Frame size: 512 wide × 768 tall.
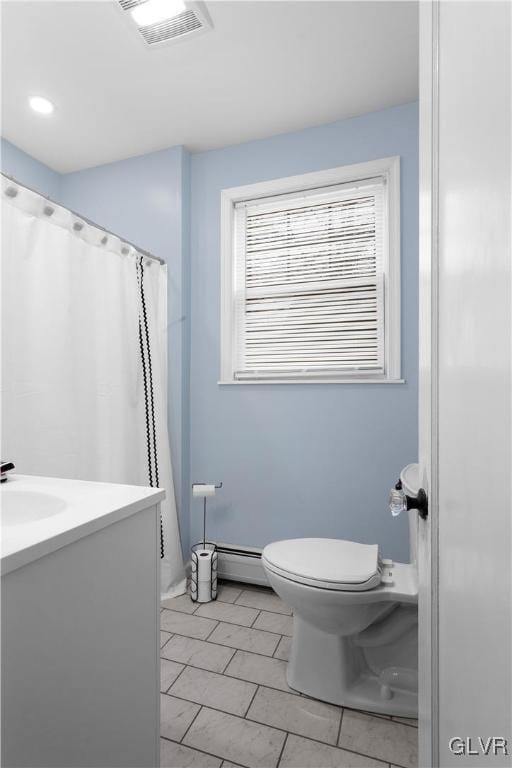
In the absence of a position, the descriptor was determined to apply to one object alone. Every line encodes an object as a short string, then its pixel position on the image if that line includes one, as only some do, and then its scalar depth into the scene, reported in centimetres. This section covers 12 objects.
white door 32
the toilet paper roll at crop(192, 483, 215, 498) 213
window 208
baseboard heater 220
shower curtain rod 138
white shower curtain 146
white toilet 131
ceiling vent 147
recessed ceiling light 198
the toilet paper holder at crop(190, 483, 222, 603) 207
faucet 114
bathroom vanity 63
